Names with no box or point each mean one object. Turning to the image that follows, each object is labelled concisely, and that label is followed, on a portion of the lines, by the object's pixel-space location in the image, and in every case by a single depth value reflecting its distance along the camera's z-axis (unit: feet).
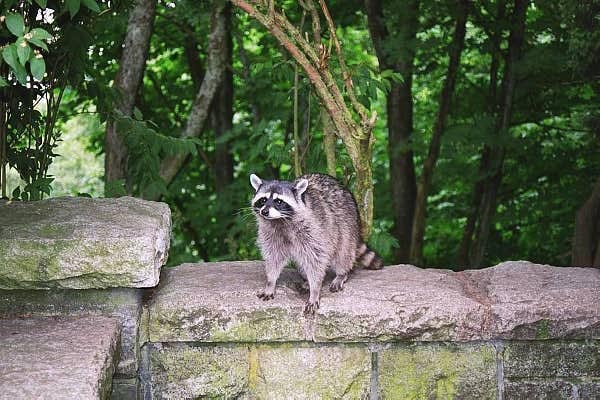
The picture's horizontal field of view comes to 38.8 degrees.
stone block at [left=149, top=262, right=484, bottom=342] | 11.27
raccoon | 12.85
